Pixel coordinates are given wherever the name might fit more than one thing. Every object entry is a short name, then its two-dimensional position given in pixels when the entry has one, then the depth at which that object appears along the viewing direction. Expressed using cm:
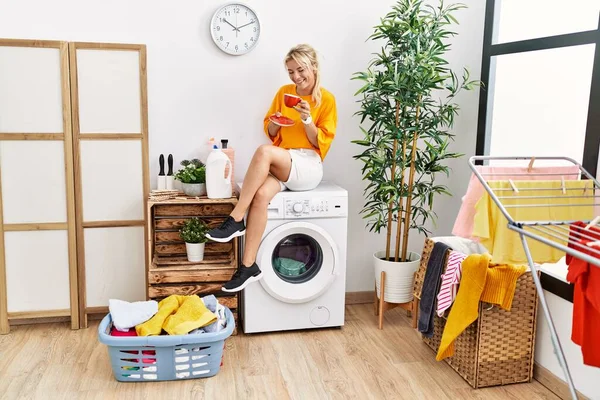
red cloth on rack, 173
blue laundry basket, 273
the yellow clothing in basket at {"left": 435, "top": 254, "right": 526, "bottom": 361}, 267
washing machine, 324
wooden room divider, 321
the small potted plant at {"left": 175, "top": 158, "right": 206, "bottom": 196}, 332
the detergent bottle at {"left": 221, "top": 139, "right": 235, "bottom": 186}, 341
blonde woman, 311
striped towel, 280
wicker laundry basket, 274
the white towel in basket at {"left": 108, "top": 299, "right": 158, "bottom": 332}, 283
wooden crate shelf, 322
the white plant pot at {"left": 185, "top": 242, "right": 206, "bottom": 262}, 330
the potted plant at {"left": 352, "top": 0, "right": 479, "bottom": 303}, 327
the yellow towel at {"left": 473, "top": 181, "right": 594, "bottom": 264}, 218
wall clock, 345
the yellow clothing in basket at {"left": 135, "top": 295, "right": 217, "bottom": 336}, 278
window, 279
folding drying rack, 165
